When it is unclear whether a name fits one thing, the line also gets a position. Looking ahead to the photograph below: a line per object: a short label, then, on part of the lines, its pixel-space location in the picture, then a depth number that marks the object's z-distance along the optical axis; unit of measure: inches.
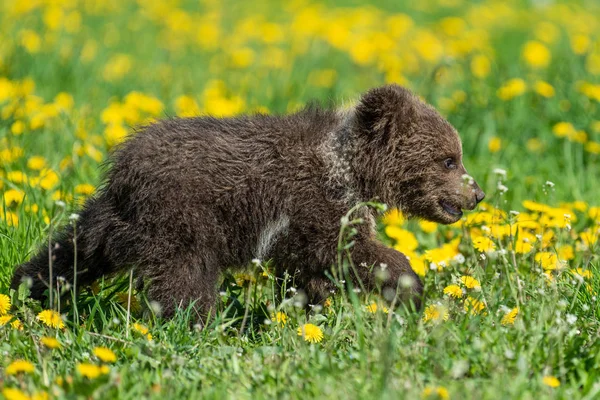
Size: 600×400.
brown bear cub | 373.1
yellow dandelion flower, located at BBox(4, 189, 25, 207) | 470.3
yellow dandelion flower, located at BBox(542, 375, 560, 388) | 286.5
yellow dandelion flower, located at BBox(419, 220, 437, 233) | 498.3
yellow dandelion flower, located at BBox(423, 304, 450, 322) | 335.2
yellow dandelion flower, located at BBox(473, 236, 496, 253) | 416.5
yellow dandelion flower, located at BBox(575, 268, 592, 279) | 387.5
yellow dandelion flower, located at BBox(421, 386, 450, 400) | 270.3
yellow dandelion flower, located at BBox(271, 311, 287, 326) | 355.5
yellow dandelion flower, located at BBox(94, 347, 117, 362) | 296.2
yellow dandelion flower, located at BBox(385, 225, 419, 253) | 469.7
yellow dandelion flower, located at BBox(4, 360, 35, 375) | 291.0
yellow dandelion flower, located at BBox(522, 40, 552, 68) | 718.5
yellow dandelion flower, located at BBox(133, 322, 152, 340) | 348.3
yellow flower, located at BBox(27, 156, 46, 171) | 520.7
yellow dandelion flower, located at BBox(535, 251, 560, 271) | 392.1
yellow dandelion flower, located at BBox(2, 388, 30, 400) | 265.3
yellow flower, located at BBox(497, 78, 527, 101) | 637.3
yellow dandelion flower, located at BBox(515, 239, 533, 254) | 413.1
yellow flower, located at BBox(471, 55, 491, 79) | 714.8
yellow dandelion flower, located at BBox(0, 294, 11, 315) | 368.2
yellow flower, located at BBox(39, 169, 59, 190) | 490.0
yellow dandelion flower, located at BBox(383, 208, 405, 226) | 433.4
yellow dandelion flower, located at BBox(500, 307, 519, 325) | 346.0
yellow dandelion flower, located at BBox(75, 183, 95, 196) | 479.0
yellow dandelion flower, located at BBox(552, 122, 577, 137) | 601.3
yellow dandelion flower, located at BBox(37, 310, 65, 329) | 346.0
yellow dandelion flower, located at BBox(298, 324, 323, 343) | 345.7
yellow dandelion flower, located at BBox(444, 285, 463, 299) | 372.9
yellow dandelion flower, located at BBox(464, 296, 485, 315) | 350.9
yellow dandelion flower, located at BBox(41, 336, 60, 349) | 298.9
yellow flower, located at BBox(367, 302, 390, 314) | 343.1
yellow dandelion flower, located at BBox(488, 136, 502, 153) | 596.4
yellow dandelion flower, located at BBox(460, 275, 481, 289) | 374.8
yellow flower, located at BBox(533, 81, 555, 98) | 642.2
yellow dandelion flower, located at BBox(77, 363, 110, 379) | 280.8
